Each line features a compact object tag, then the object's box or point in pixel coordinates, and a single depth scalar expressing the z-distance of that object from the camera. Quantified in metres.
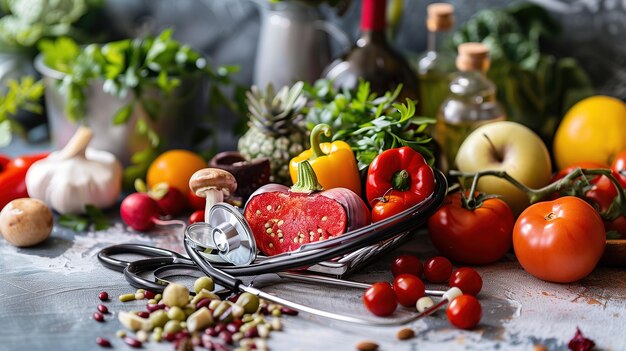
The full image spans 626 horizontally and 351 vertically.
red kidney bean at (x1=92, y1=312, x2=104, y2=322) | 1.02
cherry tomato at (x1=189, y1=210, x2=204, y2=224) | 1.29
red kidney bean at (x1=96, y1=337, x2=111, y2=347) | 0.96
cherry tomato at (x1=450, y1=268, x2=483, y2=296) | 1.08
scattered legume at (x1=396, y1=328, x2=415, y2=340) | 0.97
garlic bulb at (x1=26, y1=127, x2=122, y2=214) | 1.38
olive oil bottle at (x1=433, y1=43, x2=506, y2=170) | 1.46
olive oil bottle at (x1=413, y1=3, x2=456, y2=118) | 1.60
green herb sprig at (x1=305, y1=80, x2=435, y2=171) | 1.23
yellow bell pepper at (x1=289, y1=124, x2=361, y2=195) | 1.18
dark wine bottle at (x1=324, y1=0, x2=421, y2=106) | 1.47
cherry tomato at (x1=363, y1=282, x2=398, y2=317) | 1.02
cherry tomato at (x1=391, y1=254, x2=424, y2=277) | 1.14
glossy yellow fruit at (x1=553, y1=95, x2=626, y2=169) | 1.43
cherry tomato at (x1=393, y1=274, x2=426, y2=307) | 1.05
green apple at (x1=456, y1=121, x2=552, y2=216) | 1.32
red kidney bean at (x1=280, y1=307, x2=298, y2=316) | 1.04
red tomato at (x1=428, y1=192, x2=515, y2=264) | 1.18
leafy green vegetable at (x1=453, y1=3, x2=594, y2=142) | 1.62
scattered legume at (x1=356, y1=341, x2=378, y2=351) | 0.94
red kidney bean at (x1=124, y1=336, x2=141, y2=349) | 0.96
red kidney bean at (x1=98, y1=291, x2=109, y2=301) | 1.08
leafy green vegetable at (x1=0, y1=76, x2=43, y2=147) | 1.54
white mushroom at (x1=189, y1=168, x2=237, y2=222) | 1.14
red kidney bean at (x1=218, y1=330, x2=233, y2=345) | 0.97
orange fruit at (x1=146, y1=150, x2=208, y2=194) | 1.43
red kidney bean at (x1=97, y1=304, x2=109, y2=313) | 1.04
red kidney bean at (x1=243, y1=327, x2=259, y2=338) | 0.98
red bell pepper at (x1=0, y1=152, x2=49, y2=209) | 1.41
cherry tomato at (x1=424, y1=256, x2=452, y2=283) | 1.13
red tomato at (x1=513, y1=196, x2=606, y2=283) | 1.09
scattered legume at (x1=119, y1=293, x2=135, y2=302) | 1.08
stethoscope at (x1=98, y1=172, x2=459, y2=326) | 1.03
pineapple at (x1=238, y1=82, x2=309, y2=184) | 1.33
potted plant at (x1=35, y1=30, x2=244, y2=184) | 1.47
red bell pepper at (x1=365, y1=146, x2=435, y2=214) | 1.14
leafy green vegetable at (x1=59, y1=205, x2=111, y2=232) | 1.36
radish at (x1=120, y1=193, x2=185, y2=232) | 1.33
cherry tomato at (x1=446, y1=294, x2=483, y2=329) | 0.99
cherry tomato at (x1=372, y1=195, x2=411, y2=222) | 1.13
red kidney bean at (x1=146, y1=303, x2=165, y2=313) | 1.04
